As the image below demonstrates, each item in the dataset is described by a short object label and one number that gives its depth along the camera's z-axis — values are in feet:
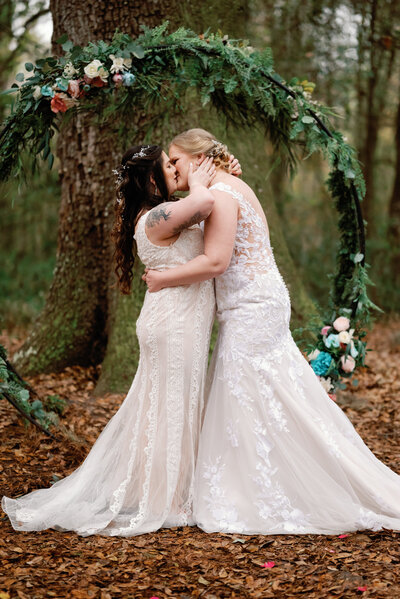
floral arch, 13.19
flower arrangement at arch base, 15.08
